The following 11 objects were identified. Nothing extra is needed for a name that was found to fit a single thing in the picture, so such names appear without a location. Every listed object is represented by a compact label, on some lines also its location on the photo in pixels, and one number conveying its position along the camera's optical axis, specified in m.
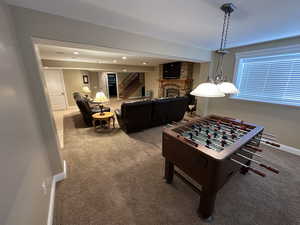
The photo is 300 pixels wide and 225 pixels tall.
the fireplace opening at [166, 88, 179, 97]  6.46
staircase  10.20
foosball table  1.19
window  2.45
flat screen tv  6.13
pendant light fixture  1.34
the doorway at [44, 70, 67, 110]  5.77
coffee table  3.42
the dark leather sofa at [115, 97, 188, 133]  3.17
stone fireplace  5.81
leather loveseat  3.67
